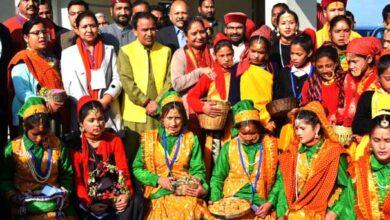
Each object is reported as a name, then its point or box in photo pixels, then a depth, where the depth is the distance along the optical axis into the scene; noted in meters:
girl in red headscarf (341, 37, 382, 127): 5.33
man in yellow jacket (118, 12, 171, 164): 5.84
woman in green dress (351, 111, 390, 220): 4.63
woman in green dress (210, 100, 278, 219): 5.21
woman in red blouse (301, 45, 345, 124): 5.41
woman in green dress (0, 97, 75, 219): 5.03
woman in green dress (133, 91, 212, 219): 5.27
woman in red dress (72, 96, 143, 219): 5.14
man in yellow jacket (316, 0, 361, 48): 6.47
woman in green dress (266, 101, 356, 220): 4.92
